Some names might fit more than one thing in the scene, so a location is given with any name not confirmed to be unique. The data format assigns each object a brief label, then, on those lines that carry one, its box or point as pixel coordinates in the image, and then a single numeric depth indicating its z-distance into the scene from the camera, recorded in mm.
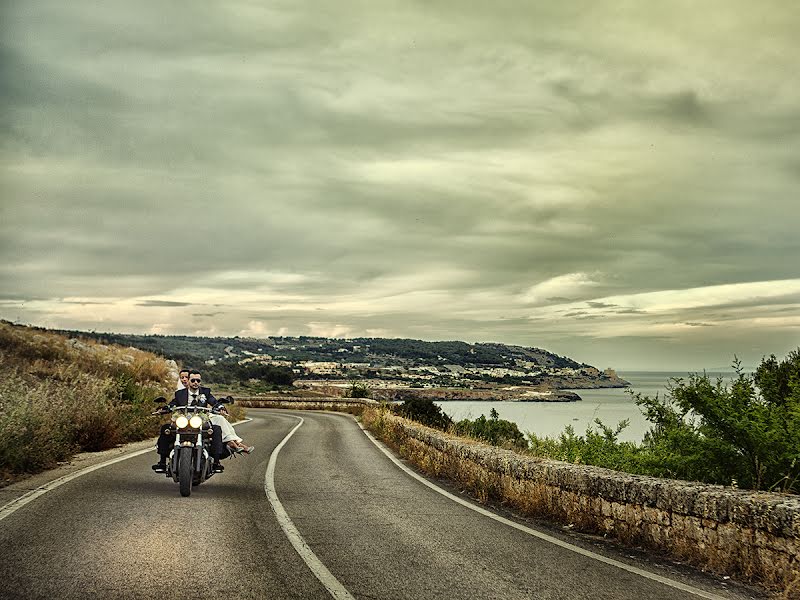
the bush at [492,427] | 35375
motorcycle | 9875
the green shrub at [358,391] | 61344
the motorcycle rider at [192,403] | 10688
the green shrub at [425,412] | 33125
